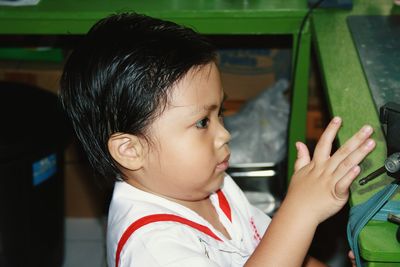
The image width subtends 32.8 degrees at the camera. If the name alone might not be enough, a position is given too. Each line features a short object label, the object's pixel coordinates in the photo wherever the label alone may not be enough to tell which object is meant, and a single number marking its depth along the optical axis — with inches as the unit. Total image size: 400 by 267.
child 36.8
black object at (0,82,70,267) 62.7
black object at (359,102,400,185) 33.9
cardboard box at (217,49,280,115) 83.7
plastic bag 77.0
